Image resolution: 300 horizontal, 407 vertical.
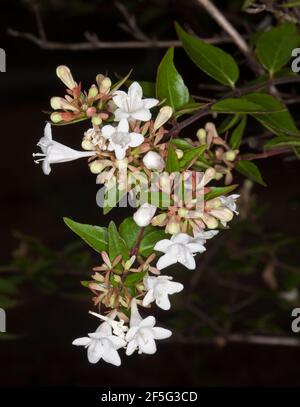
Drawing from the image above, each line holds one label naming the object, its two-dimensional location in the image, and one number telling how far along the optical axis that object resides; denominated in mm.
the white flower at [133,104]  286
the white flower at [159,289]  289
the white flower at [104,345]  295
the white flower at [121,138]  280
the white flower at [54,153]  315
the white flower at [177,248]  285
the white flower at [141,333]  292
